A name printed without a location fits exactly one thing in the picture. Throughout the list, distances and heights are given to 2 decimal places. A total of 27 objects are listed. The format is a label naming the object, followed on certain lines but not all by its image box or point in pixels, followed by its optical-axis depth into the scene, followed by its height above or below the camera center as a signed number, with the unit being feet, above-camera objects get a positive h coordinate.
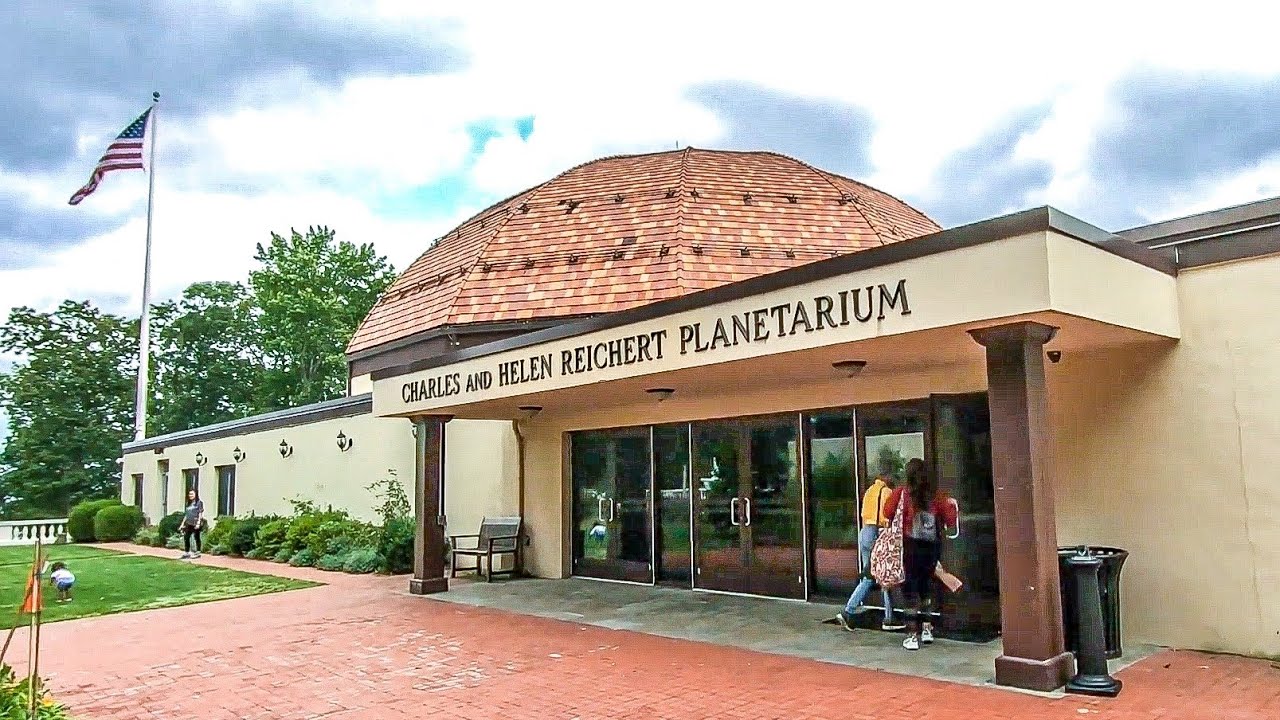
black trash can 23.40 -3.43
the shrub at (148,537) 83.02 -5.89
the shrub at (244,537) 67.62 -4.83
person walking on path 68.64 -3.84
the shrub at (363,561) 53.36 -5.43
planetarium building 22.25 +2.09
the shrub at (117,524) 91.56 -4.94
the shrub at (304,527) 61.52 -3.82
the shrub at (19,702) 17.46 -4.45
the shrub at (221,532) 69.91 -4.62
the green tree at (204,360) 173.99 +22.44
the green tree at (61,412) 147.54 +10.69
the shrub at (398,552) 52.42 -4.80
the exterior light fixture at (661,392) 36.70 +2.99
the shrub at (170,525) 81.66 -4.62
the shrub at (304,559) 58.70 -5.74
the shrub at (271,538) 64.39 -4.75
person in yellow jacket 29.35 -2.68
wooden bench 47.96 -4.00
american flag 94.22 +34.31
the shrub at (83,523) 93.35 -4.88
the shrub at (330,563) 55.26 -5.69
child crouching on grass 44.06 -5.16
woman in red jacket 27.30 -2.23
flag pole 102.37 +18.30
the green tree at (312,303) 156.46 +29.18
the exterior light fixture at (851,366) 28.89 +3.09
